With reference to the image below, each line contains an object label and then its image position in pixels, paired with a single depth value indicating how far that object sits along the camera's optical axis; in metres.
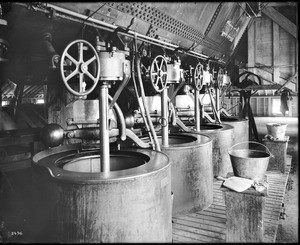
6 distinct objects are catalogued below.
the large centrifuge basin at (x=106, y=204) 2.40
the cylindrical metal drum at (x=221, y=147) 5.75
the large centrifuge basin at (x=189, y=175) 3.92
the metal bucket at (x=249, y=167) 3.03
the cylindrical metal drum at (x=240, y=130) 6.95
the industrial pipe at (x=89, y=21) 2.62
